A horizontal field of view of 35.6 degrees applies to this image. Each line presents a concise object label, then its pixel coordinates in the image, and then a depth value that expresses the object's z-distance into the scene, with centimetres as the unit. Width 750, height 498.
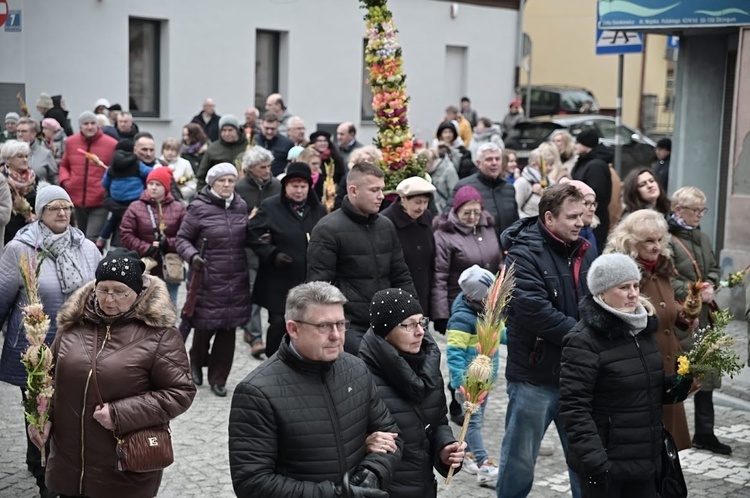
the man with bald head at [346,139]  1520
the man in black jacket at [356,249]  798
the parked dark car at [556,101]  3525
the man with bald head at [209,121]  2025
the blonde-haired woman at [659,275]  698
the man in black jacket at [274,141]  1477
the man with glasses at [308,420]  453
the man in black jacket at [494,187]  1105
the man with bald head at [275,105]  1727
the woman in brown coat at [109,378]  560
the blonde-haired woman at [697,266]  816
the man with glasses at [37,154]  1326
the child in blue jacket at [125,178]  1250
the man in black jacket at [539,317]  654
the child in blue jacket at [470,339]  770
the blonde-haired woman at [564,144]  1412
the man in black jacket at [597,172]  1249
